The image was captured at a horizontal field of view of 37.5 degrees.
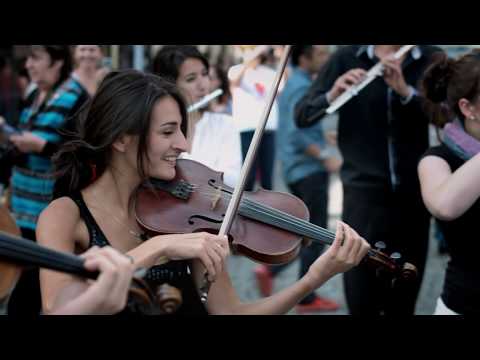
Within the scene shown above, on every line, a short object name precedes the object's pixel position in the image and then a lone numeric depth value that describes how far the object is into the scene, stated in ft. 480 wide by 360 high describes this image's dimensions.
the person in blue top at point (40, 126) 9.55
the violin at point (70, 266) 3.75
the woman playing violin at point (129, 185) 5.31
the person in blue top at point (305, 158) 12.35
